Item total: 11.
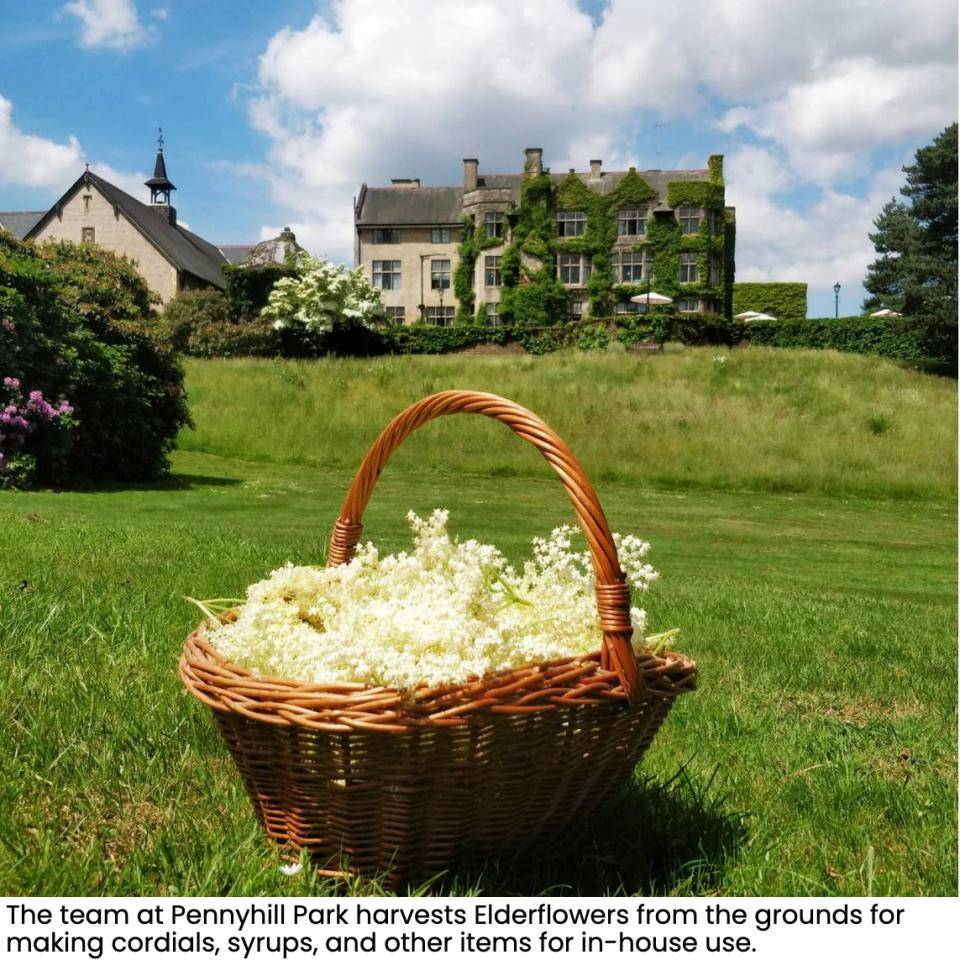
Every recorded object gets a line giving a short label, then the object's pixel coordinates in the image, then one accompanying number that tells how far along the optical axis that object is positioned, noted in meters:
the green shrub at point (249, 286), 47.88
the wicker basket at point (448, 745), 1.92
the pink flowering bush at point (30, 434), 17.06
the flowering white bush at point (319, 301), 45.19
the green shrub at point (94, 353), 18.08
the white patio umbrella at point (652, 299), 47.39
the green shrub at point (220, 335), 45.69
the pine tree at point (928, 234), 44.41
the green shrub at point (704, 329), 43.41
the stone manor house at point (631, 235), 53.69
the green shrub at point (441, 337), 45.91
